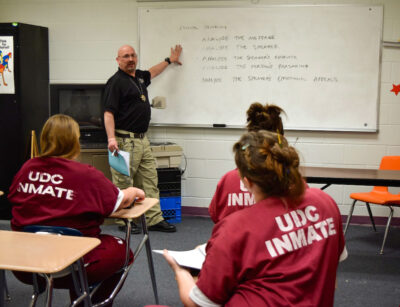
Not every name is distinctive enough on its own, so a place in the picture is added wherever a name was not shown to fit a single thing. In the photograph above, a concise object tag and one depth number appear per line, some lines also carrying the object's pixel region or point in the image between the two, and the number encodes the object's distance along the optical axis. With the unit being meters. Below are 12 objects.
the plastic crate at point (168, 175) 4.06
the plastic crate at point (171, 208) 4.08
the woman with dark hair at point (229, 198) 1.69
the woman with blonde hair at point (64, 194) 1.76
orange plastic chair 3.32
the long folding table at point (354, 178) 2.86
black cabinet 3.97
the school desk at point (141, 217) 1.95
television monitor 4.21
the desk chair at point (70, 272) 1.67
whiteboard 3.94
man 3.68
